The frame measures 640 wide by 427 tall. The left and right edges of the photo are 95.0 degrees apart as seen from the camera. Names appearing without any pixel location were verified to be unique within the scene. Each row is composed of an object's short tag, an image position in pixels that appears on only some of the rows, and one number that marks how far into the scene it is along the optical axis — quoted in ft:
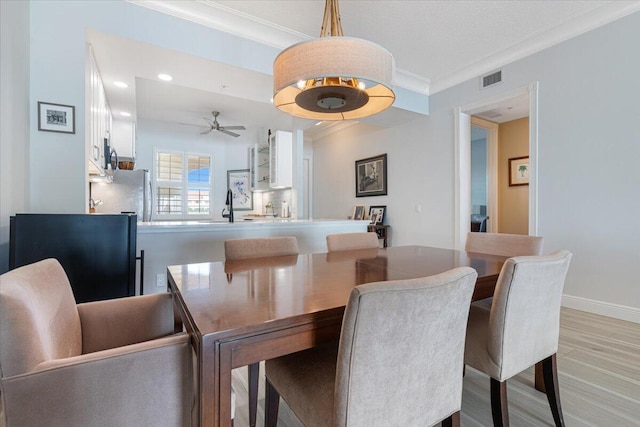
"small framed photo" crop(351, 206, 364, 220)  18.13
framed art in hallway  16.16
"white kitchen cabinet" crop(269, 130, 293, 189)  14.87
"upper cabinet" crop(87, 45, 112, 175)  8.19
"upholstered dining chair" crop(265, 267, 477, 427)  2.42
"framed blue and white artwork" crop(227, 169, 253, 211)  20.30
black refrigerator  5.60
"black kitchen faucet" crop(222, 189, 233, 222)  10.15
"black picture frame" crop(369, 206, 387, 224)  16.55
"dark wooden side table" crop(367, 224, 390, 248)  16.34
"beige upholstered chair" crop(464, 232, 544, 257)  6.20
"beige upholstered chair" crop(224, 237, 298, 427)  5.94
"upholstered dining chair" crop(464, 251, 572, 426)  3.63
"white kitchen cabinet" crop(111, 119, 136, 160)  14.42
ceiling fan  15.28
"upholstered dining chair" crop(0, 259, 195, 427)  2.24
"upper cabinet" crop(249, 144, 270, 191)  17.34
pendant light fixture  4.50
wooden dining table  2.42
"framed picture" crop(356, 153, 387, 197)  16.79
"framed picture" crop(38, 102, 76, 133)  6.98
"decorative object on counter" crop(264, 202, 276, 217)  17.92
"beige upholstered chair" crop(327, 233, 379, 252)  7.13
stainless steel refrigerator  13.03
